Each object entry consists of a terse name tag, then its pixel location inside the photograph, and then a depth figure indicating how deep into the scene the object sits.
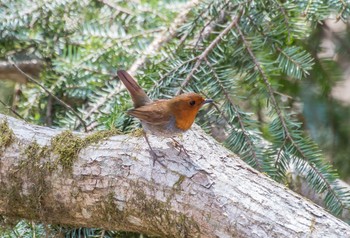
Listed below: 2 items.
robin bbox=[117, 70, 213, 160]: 5.16
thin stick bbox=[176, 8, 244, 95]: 5.99
